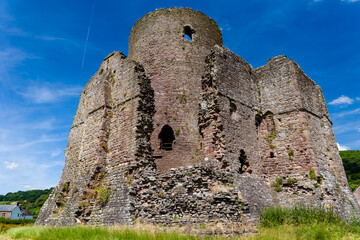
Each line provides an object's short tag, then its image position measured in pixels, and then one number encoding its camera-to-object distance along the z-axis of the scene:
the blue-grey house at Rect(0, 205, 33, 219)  52.10
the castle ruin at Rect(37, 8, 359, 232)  10.05
